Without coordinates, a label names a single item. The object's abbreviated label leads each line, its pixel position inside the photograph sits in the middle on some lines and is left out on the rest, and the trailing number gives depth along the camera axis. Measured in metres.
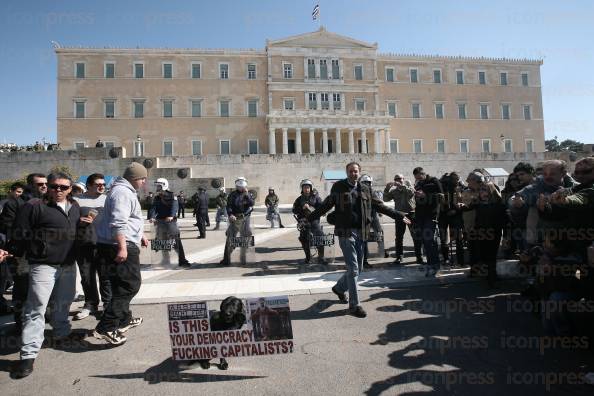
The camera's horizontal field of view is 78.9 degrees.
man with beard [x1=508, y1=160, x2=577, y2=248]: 4.76
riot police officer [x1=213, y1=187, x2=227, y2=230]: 16.35
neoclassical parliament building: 44.81
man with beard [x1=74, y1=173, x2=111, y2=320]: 5.20
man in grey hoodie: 4.20
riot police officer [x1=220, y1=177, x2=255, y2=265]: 8.89
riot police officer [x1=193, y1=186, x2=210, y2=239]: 13.91
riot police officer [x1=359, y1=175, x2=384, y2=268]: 8.16
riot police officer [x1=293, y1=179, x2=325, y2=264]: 8.80
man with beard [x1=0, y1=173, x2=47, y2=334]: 4.53
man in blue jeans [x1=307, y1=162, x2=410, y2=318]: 5.17
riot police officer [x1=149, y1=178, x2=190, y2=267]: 8.78
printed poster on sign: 3.60
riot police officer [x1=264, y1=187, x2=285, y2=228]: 16.47
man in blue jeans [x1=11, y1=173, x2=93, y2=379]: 3.80
